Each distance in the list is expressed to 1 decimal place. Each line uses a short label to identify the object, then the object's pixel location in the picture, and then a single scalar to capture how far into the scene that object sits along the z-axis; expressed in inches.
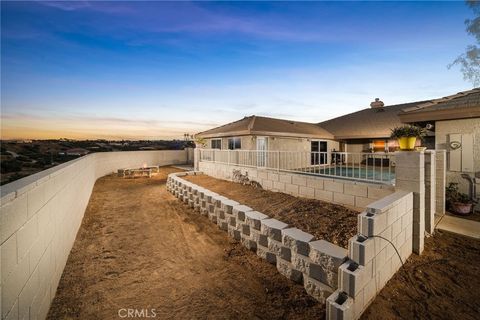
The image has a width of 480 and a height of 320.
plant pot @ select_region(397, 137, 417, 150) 152.9
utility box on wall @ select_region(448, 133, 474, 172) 239.0
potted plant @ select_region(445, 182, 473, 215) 215.3
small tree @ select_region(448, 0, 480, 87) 444.5
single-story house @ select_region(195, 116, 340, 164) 506.9
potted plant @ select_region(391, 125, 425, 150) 152.0
